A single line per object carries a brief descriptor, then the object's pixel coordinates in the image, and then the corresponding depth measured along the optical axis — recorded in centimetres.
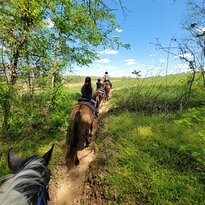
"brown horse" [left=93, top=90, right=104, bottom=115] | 897
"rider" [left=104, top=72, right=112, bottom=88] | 1394
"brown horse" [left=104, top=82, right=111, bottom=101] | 1254
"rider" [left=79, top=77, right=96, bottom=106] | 579
